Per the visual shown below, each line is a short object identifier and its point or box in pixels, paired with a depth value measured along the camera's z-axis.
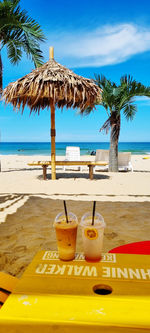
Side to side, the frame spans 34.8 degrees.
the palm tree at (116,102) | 7.62
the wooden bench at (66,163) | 6.56
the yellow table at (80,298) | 0.65
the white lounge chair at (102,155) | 9.39
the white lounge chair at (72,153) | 9.30
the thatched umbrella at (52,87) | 5.81
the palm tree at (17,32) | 7.05
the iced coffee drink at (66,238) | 1.01
